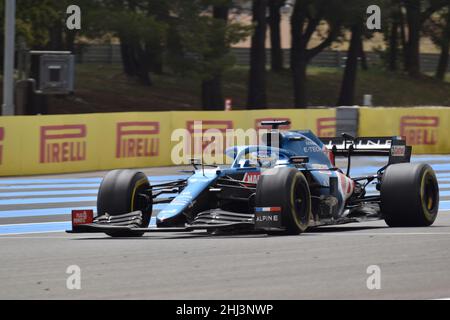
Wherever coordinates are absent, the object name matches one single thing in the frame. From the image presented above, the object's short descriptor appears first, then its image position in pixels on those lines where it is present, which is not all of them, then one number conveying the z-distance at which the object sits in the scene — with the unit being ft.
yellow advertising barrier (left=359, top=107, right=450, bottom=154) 93.05
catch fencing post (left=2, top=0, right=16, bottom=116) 80.02
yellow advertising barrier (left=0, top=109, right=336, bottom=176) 72.84
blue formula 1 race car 38.14
